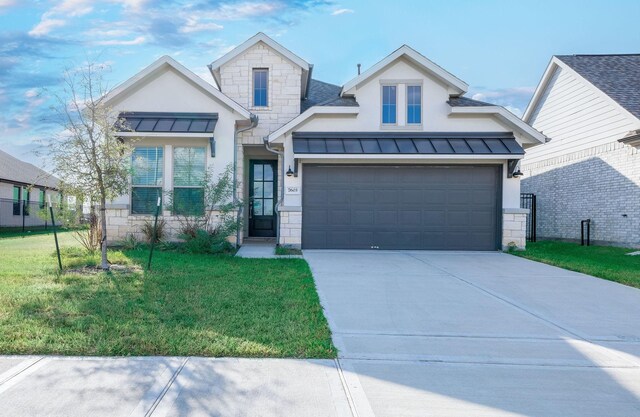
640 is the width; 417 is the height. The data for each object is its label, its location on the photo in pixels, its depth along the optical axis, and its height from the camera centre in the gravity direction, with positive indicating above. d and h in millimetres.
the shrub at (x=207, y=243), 10898 -974
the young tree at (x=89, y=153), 7980 +1023
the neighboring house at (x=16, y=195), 24448 +581
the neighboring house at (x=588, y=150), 13711 +2447
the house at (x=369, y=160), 12242 +1490
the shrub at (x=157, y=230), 11953 -708
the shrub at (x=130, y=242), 11577 -1065
